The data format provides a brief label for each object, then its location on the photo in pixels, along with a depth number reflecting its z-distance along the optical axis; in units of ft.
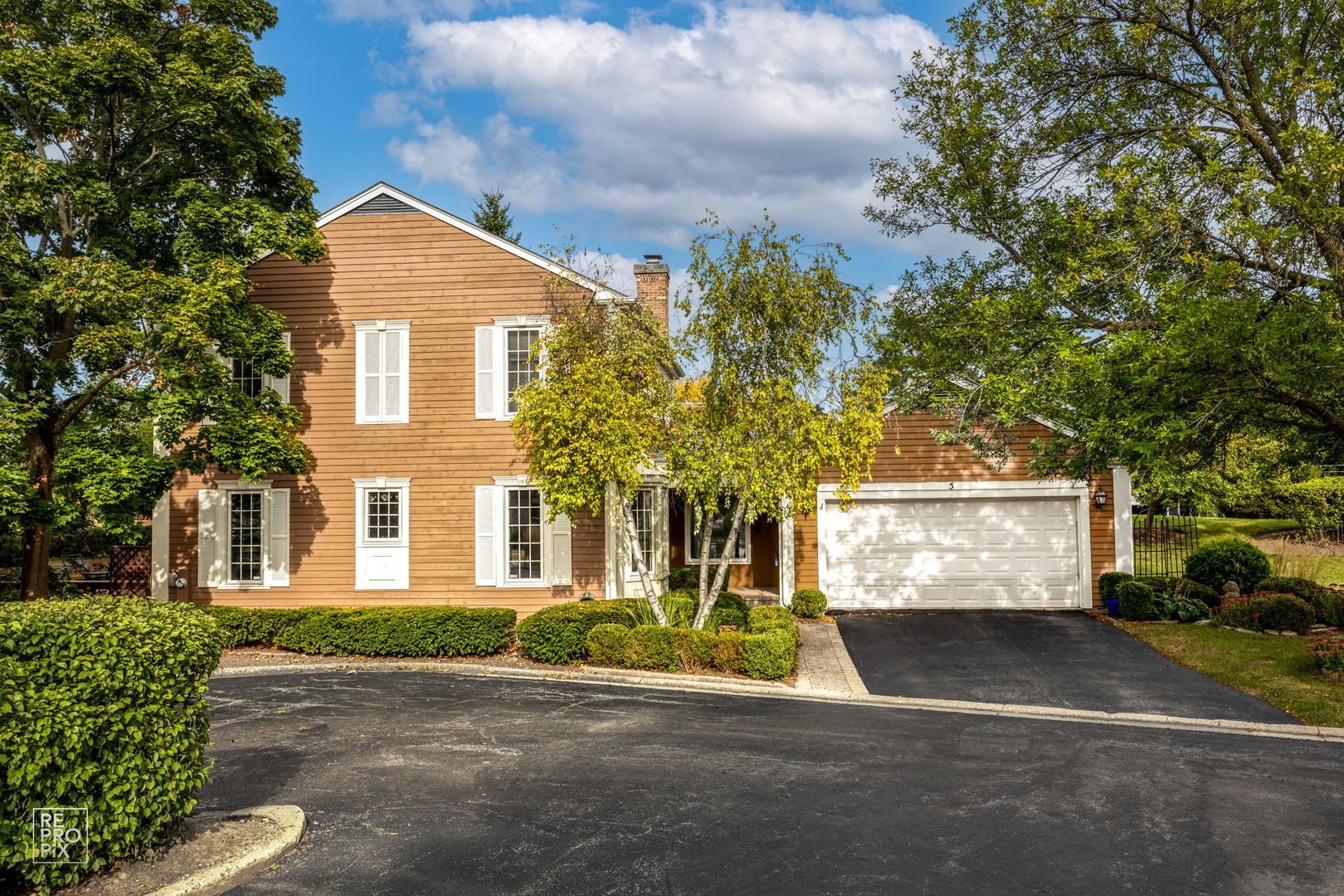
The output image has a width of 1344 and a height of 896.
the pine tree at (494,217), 128.36
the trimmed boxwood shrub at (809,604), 62.75
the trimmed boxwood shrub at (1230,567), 63.21
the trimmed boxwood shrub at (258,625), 51.26
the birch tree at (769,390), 46.50
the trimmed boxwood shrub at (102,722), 17.17
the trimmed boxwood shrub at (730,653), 44.14
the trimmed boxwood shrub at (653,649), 45.01
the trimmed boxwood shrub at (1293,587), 57.76
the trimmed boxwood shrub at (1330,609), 52.54
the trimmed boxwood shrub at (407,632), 48.73
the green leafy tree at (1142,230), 39.96
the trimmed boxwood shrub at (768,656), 43.27
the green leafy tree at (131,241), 47.11
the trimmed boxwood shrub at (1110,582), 60.64
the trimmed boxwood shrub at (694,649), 44.65
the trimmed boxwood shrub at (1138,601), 58.18
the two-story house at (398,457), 57.57
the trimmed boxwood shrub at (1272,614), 51.31
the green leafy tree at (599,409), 47.42
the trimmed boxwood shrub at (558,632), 47.01
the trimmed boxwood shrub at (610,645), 45.70
